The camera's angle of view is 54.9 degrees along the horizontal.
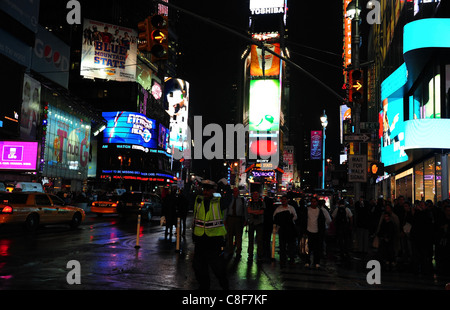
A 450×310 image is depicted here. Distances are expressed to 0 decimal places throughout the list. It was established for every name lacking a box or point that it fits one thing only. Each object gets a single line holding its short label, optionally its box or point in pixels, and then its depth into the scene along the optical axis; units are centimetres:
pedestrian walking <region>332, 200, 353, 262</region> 1366
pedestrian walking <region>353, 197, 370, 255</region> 1462
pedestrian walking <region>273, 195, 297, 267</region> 1184
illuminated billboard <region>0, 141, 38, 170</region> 3622
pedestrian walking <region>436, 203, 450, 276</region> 1123
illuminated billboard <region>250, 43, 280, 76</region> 9971
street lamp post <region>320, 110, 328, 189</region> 4159
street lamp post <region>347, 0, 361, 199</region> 1464
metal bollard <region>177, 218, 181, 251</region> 1343
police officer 677
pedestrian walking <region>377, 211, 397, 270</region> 1184
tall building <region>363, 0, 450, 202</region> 1912
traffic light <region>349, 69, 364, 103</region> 1285
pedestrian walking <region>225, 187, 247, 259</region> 1312
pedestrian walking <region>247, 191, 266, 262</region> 1258
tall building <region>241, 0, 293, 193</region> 9262
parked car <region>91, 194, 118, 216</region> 2949
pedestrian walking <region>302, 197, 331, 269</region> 1170
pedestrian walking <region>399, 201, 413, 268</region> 1309
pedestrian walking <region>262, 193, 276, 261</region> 1357
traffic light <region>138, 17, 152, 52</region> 1024
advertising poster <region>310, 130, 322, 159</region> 9738
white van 3003
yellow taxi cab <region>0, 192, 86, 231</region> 1698
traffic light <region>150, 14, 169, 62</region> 1023
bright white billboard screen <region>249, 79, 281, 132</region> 9231
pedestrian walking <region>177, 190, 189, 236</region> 1805
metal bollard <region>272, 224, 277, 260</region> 1282
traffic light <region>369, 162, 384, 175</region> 1511
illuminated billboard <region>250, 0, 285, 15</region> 13288
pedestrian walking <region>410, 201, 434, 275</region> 1162
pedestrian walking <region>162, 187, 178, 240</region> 1773
